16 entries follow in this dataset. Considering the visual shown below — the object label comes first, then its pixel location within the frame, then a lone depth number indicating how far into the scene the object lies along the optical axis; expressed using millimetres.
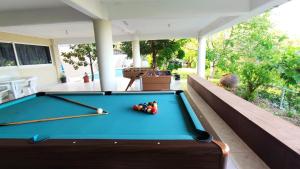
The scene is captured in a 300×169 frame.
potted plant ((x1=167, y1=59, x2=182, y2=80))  10258
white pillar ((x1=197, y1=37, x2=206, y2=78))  7949
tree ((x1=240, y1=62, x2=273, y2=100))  4891
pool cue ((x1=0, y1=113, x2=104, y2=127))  1482
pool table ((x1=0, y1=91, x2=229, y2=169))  1040
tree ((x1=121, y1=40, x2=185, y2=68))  9203
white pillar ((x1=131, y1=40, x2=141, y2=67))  8383
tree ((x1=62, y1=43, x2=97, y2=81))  8852
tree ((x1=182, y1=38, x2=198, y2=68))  12357
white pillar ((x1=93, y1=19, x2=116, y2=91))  4004
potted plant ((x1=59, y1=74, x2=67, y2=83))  9057
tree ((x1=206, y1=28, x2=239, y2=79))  8065
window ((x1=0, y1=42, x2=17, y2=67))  6090
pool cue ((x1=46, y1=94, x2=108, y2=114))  1832
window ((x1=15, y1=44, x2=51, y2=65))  6931
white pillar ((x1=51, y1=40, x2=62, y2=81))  8927
